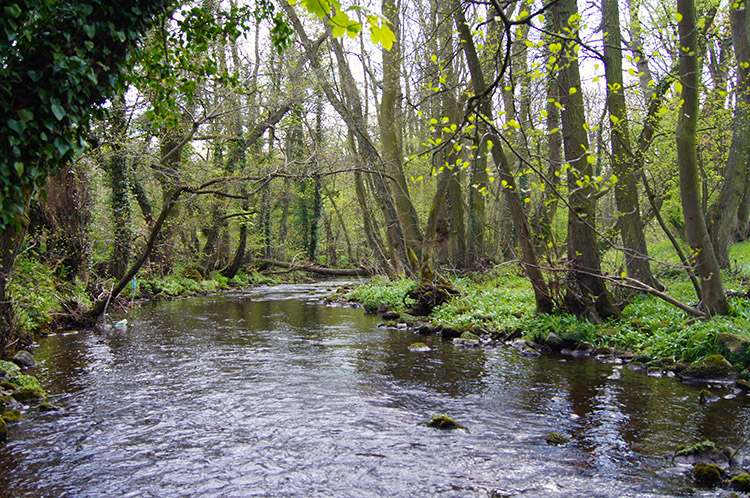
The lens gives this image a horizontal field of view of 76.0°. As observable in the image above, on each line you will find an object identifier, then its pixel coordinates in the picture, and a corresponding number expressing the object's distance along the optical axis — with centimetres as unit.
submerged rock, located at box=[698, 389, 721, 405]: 585
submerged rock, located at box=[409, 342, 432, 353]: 935
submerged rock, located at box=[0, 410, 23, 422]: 549
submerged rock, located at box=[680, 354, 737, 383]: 662
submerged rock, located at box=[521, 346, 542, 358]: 873
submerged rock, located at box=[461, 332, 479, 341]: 1019
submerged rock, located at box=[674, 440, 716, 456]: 432
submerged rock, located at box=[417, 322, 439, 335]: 1138
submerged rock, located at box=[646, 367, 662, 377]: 718
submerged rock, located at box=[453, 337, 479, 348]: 988
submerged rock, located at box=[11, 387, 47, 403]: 621
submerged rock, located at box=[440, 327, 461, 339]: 1076
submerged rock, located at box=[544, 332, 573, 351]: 902
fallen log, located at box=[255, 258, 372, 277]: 2656
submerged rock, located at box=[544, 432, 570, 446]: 481
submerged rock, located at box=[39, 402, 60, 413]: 587
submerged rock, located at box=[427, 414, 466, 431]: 531
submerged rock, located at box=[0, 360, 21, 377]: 680
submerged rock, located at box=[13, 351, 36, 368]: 779
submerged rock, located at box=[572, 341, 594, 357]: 868
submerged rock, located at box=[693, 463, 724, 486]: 395
